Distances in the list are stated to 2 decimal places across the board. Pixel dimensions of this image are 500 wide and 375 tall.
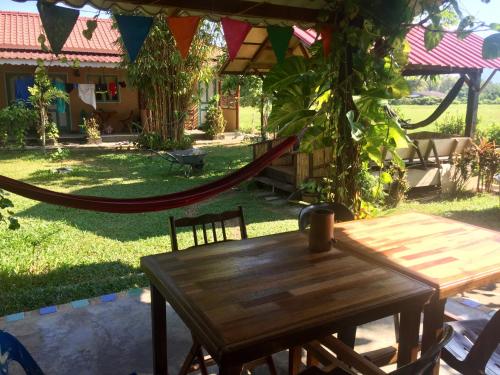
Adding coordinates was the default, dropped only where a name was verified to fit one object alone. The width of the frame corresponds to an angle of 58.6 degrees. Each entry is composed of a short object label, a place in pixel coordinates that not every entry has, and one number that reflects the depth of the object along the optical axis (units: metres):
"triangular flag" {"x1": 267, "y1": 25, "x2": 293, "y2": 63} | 3.03
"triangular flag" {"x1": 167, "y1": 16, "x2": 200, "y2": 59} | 2.78
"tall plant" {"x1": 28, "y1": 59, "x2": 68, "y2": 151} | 8.88
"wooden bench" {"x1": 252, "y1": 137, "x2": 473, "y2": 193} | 6.33
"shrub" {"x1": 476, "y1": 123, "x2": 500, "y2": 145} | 9.36
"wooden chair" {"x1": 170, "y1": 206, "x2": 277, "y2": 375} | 1.95
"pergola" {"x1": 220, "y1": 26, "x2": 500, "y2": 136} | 6.38
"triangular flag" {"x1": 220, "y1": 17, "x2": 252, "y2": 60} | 2.96
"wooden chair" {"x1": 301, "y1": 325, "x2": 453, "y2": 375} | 1.04
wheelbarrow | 7.98
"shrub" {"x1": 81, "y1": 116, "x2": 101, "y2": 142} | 11.79
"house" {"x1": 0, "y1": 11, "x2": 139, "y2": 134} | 11.72
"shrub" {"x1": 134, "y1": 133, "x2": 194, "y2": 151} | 10.37
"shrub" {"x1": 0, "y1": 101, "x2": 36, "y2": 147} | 9.84
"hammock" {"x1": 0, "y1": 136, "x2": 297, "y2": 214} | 2.35
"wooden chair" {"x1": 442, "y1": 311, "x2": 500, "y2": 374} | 1.52
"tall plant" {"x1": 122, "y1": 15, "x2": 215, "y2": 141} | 9.75
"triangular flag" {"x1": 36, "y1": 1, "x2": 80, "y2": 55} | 2.28
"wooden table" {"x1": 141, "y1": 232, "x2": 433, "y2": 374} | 1.29
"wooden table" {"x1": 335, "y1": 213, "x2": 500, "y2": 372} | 1.68
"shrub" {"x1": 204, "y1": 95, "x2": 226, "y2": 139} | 13.21
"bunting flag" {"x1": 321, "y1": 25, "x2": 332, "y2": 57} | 2.91
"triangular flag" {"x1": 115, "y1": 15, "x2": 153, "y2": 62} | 2.62
